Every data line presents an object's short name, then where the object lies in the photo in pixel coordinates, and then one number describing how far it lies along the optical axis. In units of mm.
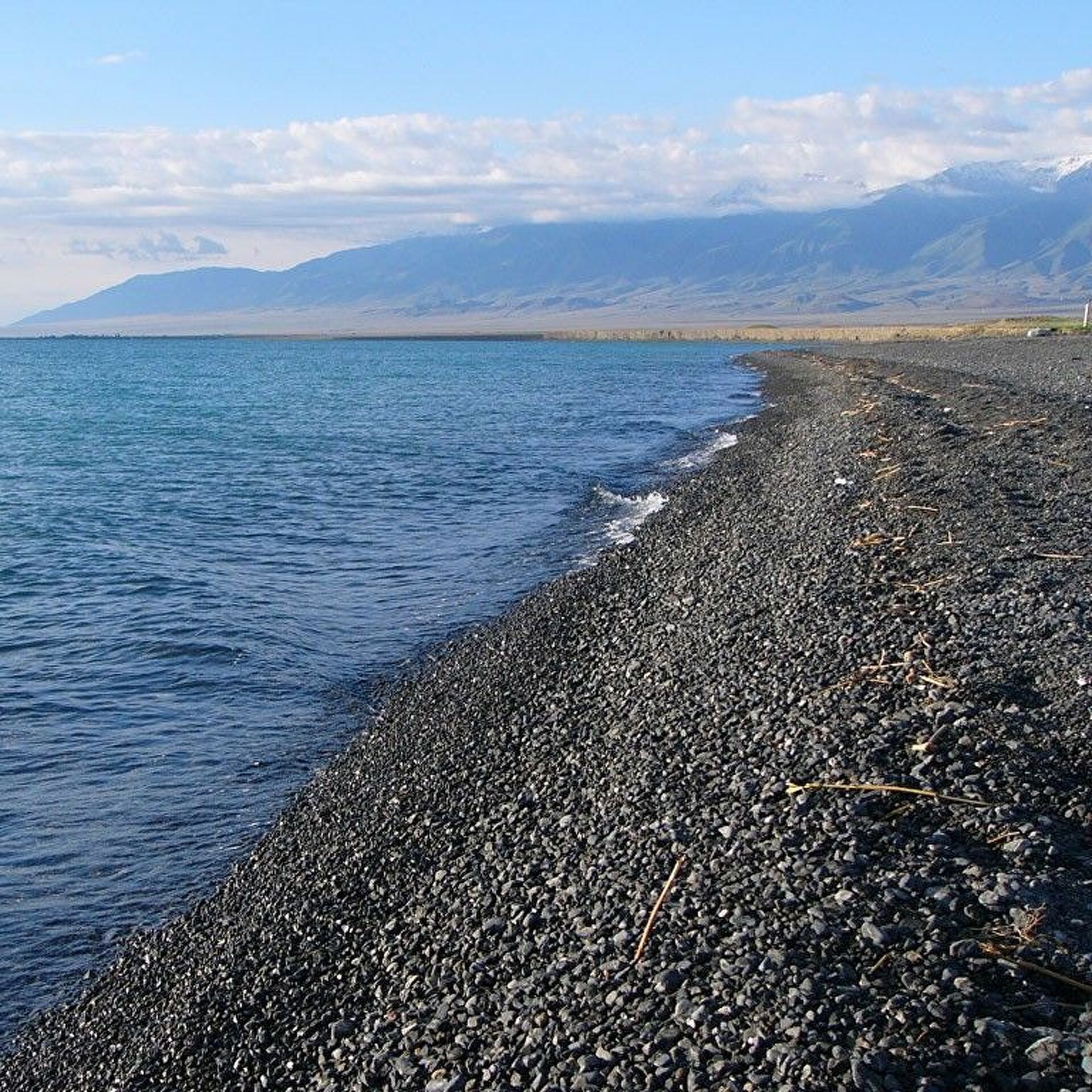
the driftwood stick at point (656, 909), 7902
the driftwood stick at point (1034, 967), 6824
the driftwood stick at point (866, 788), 9234
